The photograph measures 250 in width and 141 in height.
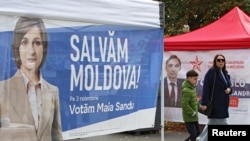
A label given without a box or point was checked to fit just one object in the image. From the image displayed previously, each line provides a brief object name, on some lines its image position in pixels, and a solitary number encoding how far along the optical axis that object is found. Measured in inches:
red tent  416.2
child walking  365.7
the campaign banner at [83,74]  195.8
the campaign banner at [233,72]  433.4
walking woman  359.6
